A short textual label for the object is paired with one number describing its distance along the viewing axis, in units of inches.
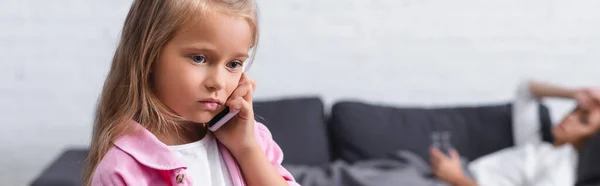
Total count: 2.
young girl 34.4
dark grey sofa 108.0
